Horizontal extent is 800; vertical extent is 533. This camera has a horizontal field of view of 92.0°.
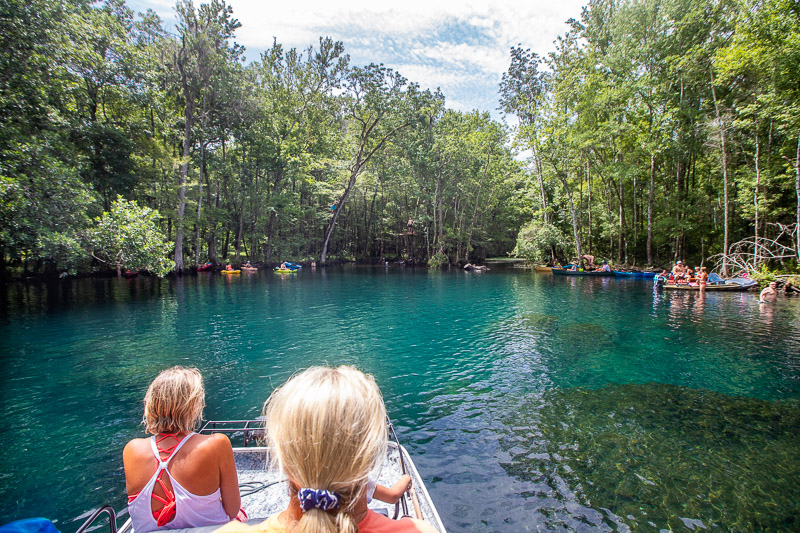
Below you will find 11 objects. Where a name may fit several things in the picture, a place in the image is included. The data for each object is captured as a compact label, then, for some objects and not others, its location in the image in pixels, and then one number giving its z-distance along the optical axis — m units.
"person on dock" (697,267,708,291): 21.88
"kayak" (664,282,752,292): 21.64
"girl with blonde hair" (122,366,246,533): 2.44
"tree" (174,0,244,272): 31.53
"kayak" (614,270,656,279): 29.67
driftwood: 22.58
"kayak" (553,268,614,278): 32.22
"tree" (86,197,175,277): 18.09
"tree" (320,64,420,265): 38.62
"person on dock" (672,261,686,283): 23.64
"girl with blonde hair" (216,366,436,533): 1.11
